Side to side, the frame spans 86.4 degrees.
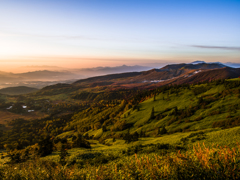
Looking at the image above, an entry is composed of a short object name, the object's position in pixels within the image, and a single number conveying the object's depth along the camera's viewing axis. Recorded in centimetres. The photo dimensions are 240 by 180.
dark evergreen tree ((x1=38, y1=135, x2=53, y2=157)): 3741
